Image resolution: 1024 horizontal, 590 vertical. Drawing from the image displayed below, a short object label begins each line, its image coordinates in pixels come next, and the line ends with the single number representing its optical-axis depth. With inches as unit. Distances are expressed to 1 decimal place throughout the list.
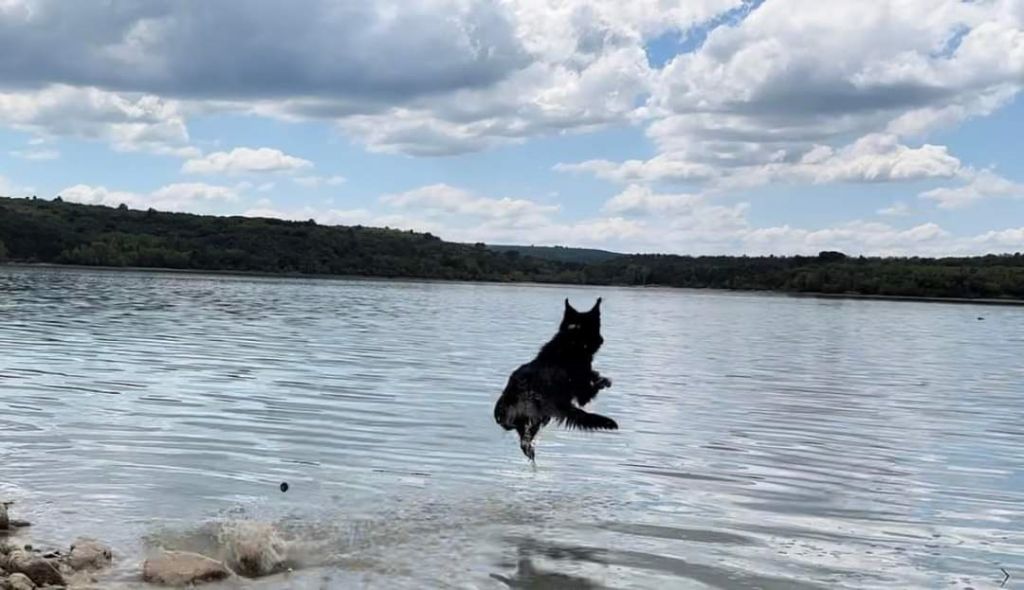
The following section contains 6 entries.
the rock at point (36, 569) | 261.7
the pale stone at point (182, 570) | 276.4
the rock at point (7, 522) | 321.7
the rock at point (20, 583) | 247.5
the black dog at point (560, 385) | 368.8
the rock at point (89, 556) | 286.7
